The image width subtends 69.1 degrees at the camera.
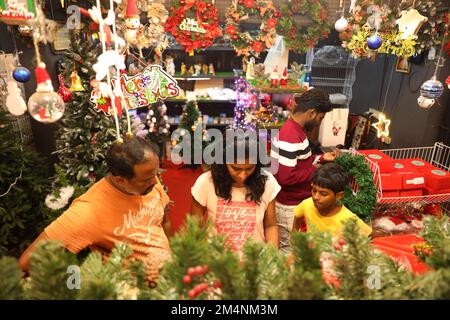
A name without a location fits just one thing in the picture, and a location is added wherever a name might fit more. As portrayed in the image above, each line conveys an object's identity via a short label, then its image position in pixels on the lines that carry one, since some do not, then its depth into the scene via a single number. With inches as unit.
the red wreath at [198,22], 125.3
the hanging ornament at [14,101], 56.1
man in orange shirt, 56.9
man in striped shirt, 96.6
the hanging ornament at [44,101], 44.5
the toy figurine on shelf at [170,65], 217.6
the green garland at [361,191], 97.2
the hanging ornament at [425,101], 112.7
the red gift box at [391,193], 104.3
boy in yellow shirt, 76.0
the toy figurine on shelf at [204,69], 229.6
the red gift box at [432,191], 106.9
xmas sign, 92.0
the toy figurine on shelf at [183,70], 222.8
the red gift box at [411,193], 106.5
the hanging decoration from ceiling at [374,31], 121.2
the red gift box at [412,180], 104.7
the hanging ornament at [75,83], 114.4
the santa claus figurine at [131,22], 78.2
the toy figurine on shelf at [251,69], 176.1
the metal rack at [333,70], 239.5
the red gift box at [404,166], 111.9
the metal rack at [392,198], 102.7
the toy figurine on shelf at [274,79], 160.7
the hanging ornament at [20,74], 69.8
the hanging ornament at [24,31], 131.1
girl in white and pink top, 74.0
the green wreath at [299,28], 132.4
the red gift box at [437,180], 106.2
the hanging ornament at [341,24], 117.7
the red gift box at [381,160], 110.5
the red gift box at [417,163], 115.4
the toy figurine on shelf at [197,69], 226.4
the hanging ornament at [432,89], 110.6
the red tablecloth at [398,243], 87.2
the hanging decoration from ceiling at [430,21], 120.0
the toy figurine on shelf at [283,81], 162.4
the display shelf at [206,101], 230.3
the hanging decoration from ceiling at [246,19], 128.2
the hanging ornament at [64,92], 108.9
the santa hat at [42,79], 43.8
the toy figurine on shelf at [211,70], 229.7
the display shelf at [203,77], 222.4
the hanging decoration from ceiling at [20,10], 52.7
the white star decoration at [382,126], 147.0
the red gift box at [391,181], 102.7
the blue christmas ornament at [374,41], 107.8
